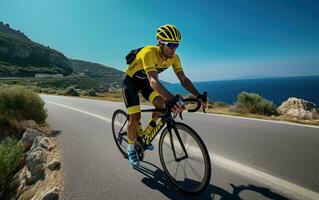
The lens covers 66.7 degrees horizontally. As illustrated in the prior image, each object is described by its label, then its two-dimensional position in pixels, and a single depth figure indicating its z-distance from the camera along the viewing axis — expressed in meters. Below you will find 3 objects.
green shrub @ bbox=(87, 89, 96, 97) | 33.21
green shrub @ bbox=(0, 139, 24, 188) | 3.76
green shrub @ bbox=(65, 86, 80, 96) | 33.83
